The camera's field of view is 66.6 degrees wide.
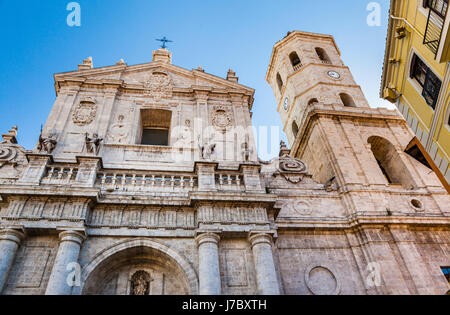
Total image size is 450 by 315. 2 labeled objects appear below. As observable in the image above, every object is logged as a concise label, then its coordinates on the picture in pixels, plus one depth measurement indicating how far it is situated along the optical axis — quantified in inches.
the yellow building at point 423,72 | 409.1
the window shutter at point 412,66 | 484.4
